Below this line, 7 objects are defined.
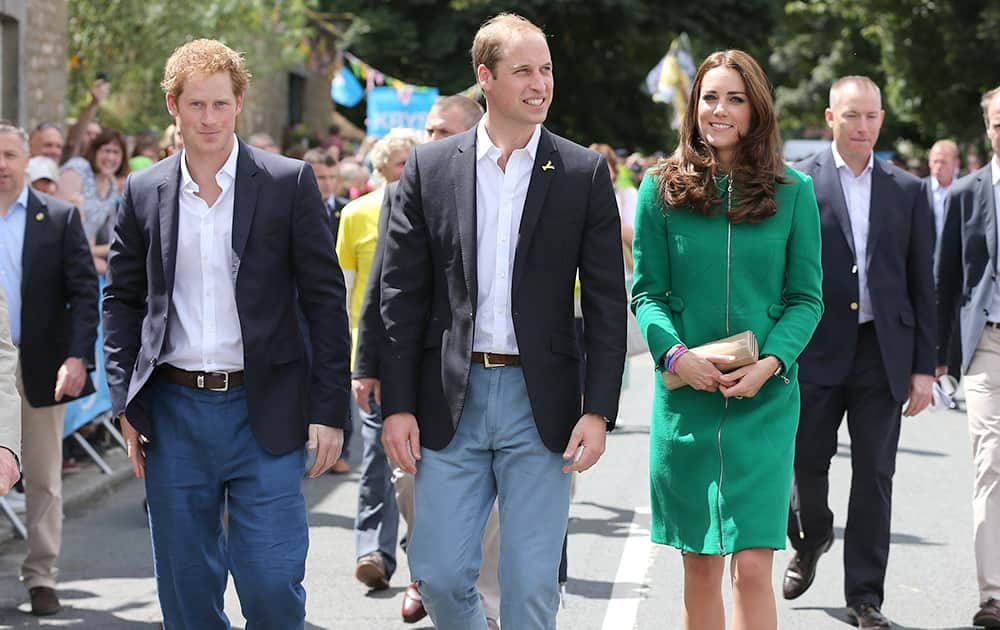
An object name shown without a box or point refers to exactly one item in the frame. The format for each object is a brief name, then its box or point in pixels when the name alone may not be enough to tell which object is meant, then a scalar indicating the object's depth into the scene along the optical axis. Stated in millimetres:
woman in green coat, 10094
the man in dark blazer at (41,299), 14258
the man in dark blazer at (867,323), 13016
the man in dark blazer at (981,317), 13336
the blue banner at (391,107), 46125
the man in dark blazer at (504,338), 9320
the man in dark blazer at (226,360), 9703
